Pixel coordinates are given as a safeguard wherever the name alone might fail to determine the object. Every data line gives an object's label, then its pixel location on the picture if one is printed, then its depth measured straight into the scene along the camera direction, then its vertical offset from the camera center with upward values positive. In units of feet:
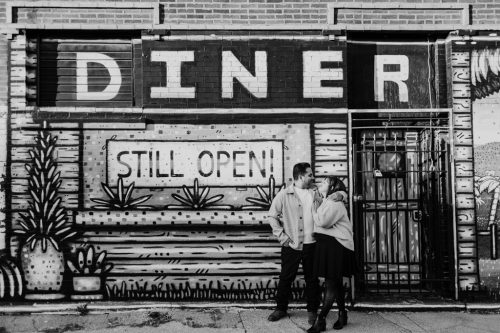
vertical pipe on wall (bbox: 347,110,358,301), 22.68 +0.86
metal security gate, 23.57 -1.17
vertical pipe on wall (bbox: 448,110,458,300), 22.66 -0.88
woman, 18.44 -2.29
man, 19.48 -1.89
